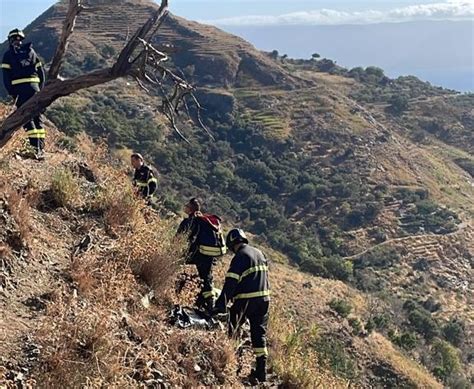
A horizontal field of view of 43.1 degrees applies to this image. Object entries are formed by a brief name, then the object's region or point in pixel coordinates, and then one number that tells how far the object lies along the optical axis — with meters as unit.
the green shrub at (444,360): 22.67
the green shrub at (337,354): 14.18
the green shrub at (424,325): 30.22
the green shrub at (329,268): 39.66
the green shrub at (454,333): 31.00
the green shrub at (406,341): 24.34
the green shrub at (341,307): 23.91
